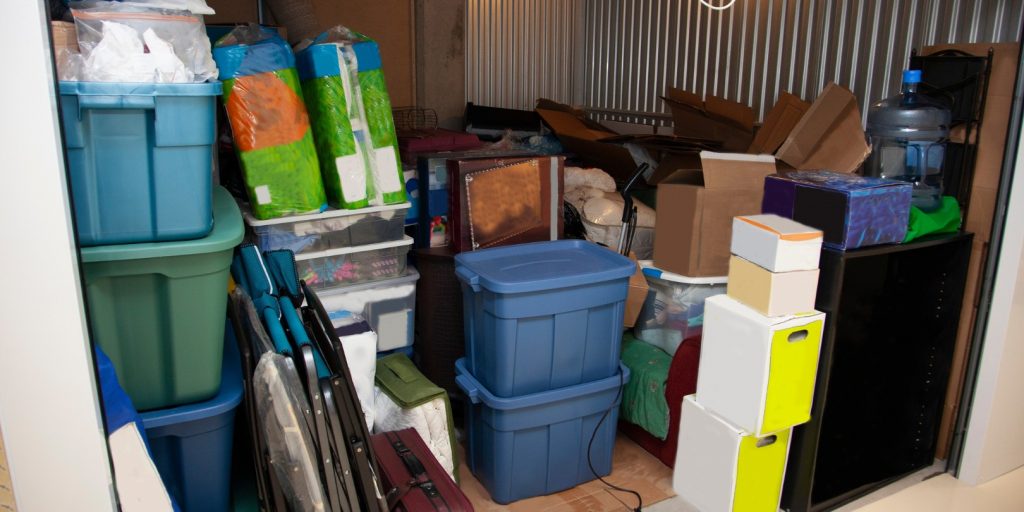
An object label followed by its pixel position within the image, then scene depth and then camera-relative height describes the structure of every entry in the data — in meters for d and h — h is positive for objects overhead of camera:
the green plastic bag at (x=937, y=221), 2.21 -0.41
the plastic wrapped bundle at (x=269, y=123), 2.23 -0.13
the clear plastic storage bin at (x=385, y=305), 2.68 -0.87
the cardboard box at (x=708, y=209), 2.63 -0.45
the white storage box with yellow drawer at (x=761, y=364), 1.97 -0.79
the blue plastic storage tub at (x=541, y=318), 2.32 -0.79
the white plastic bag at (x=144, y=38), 1.53 +0.09
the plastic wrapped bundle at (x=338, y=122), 2.46 -0.14
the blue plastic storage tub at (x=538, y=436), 2.40 -1.23
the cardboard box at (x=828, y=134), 2.82 -0.17
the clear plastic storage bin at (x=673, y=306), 2.71 -0.86
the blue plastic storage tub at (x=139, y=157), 1.52 -0.18
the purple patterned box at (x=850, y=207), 2.02 -0.34
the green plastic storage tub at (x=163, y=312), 1.63 -0.56
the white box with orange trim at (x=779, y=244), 1.90 -0.42
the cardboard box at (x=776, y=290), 1.94 -0.56
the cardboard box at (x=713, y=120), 3.45 -0.15
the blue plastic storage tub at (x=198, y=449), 1.76 -0.95
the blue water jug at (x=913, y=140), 2.47 -0.18
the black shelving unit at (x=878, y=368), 2.14 -0.90
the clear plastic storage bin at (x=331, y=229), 2.47 -0.54
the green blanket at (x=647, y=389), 2.66 -1.16
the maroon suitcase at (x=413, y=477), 1.88 -1.11
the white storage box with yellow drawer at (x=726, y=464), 2.09 -1.15
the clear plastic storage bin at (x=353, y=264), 2.62 -0.70
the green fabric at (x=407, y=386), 2.33 -1.04
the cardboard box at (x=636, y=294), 2.79 -0.82
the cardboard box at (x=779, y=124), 3.13 -0.15
